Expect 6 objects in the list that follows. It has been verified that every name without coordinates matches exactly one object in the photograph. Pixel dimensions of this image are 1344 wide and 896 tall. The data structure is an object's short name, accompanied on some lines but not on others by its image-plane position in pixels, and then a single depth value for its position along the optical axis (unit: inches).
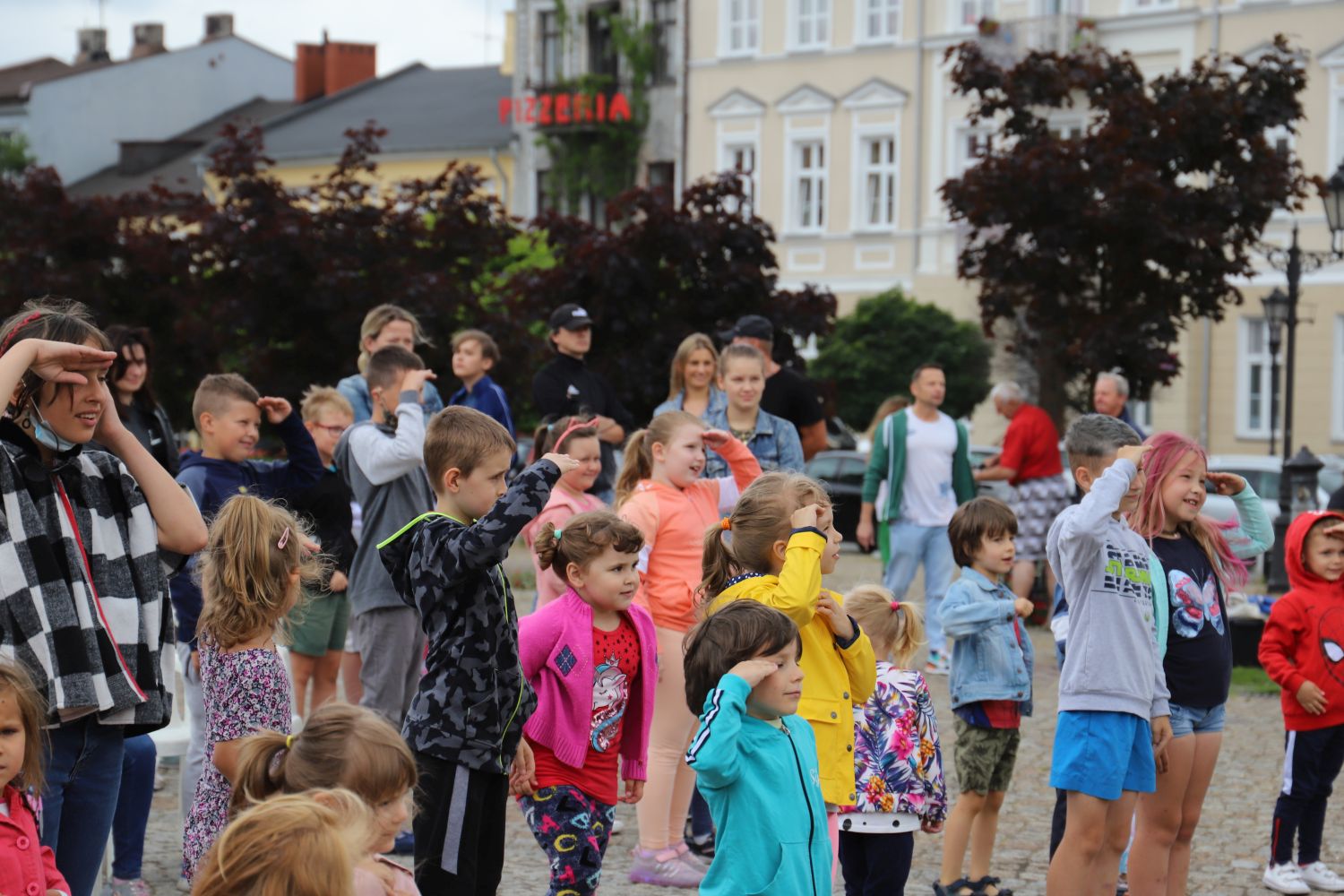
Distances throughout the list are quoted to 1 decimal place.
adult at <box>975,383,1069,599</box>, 547.8
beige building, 1364.4
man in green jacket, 466.9
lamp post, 684.7
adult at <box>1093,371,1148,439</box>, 467.5
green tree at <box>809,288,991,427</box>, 1402.6
